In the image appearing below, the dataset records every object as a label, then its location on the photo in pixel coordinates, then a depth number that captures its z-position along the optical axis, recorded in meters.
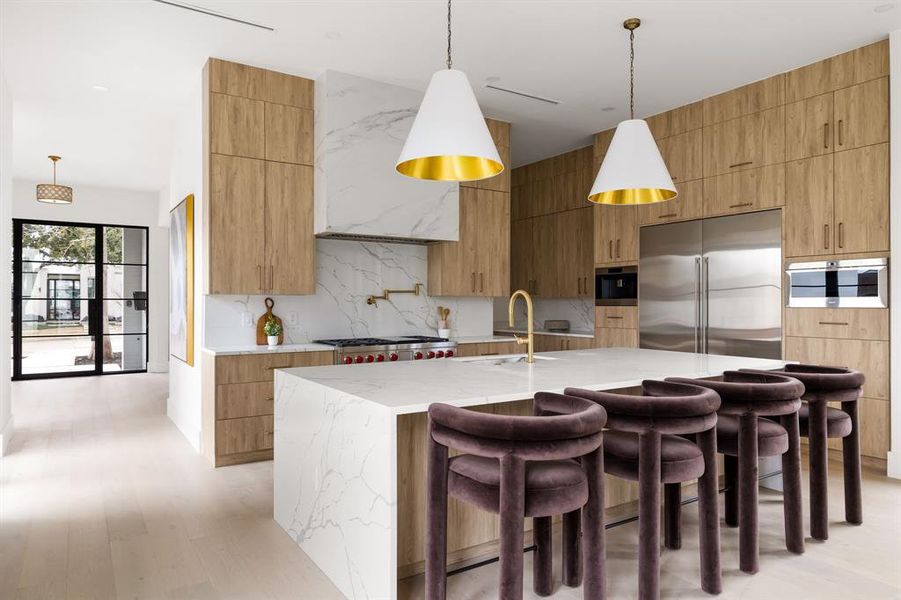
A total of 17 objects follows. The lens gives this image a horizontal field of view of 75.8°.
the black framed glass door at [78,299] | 8.11
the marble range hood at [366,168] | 4.34
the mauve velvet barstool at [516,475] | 1.66
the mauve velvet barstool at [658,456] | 1.97
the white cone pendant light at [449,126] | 2.18
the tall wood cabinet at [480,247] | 5.21
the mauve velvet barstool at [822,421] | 2.60
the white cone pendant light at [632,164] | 2.79
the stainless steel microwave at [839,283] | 3.68
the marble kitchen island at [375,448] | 1.95
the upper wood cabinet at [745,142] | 4.26
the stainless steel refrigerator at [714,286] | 4.29
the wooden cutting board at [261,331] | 4.46
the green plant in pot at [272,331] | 4.38
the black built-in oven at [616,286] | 5.34
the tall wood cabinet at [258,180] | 4.07
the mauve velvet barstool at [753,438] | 2.27
